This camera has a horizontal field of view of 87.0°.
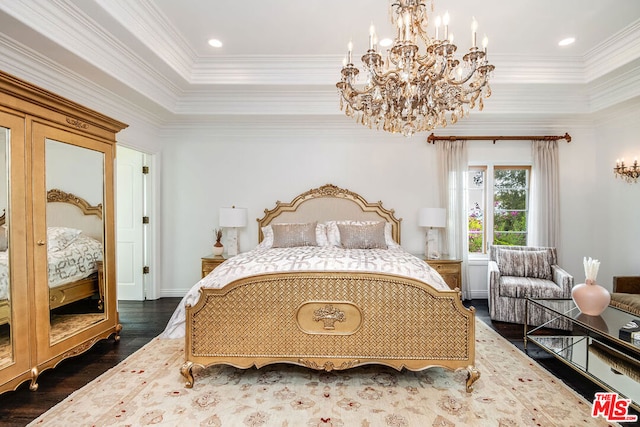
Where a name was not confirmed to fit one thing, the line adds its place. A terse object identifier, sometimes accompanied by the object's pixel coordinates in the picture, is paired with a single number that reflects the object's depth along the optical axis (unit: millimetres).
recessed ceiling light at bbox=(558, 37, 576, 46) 3389
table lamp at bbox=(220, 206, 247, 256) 4441
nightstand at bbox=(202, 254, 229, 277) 4217
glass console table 2121
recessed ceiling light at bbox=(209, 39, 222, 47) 3478
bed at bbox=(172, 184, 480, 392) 2318
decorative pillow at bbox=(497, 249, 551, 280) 3920
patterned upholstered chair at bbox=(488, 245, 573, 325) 3555
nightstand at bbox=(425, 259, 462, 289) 4172
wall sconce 4013
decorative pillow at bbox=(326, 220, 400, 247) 4191
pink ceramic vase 2656
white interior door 4621
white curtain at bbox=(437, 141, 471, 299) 4648
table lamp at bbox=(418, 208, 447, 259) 4363
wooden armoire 2162
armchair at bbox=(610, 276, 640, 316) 3050
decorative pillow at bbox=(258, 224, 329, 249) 4148
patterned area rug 2006
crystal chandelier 2137
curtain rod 4586
